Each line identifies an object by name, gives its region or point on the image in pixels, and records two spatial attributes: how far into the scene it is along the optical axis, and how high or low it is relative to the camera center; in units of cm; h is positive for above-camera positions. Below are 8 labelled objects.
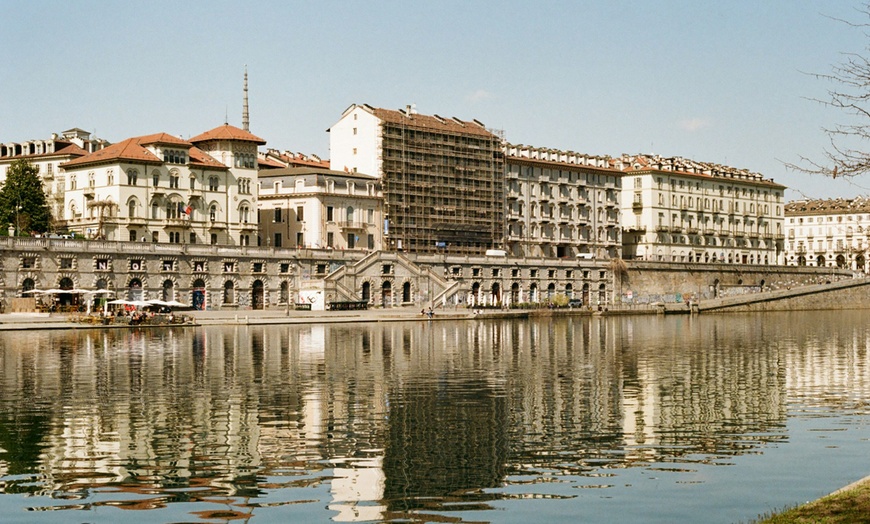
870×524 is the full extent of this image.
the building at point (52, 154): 14325 +1825
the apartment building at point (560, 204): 16375 +1266
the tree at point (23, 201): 12712 +1089
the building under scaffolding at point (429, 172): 14750 +1591
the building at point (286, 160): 15434 +1855
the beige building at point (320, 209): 13800 +1048
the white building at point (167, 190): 12275 +1170
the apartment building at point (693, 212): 17850 +1234
